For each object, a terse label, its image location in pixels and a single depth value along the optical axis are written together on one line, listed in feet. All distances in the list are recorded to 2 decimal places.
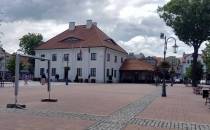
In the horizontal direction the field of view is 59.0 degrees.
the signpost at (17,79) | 25.59
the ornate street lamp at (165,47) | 45.74
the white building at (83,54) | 111.33
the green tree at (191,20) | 83.14
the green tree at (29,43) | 157.02
